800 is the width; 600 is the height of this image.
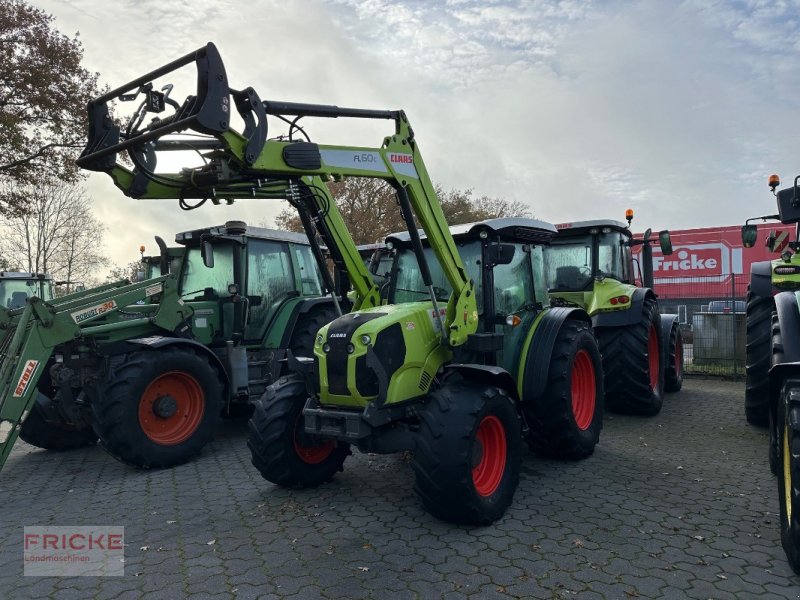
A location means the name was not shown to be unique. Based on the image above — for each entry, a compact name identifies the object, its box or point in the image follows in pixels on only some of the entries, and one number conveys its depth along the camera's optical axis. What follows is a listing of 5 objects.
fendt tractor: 5.47
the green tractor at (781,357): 3.19
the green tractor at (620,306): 7.20
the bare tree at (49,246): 24.69
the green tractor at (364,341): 3.86
